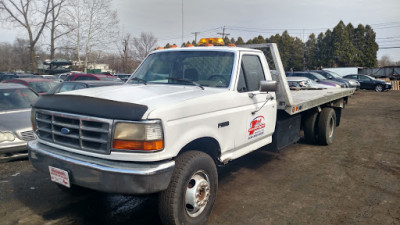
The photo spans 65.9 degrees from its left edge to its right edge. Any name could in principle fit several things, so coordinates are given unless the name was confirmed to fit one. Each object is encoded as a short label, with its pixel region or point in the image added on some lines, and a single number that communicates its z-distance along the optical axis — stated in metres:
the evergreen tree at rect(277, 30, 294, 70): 47.81
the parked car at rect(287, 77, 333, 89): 14.80
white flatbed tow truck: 2.76
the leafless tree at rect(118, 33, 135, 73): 47.57
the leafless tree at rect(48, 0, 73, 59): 35.62
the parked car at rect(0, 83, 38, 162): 5.48
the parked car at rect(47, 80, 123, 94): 8.52
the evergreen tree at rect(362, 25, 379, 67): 45.19
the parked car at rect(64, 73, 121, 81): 13.50
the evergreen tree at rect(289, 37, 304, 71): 48.45
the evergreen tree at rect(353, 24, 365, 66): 45.38
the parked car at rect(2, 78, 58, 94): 10.63
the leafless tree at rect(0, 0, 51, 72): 34.36
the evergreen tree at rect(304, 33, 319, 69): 49.06
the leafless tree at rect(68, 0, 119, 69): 35.59
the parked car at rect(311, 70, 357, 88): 23.03
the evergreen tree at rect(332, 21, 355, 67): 44.91
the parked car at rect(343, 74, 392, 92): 26.61
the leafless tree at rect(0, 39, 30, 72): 66.94
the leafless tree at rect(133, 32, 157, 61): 51.41
